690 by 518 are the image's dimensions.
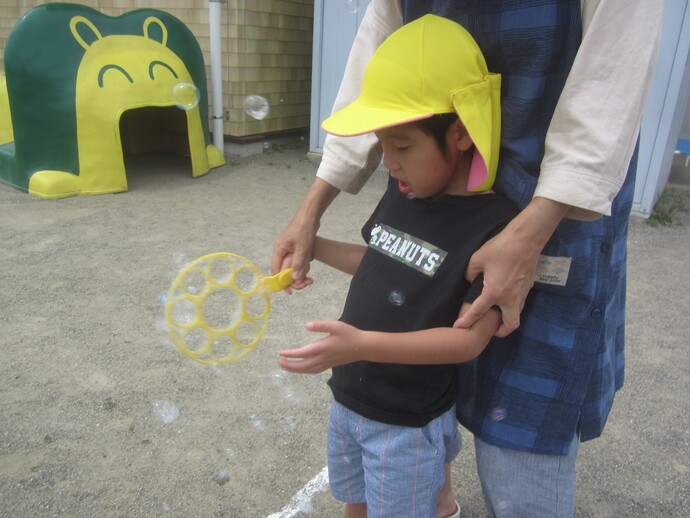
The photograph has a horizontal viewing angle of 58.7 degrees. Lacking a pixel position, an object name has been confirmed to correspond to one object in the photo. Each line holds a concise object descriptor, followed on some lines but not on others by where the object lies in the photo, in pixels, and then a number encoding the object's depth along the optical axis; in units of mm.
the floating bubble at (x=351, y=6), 6463
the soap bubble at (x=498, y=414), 1329
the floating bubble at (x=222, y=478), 2070
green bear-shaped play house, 5039
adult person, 1064
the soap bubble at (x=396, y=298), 1325
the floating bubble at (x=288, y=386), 2557
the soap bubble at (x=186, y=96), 5702
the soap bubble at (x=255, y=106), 7148
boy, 1162
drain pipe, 6433
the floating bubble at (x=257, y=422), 2361
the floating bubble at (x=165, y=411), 2387
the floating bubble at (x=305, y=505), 1967
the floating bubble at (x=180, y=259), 3893
